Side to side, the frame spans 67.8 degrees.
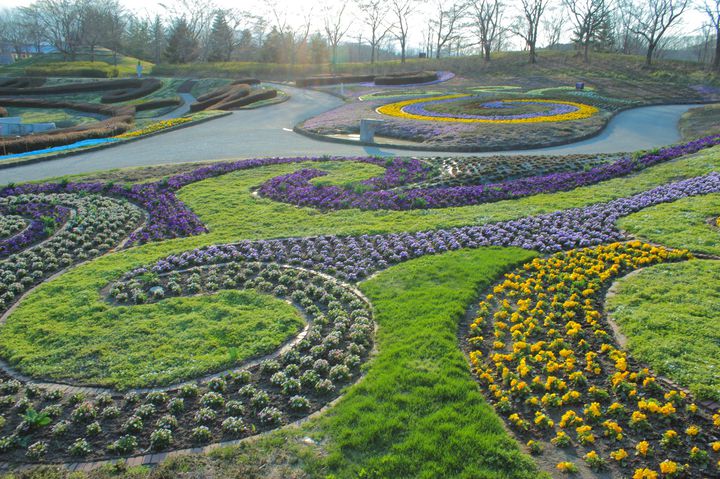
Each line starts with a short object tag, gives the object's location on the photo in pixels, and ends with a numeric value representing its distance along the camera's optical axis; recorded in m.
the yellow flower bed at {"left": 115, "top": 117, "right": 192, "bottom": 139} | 20.16
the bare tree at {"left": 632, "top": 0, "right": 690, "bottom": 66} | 37.44
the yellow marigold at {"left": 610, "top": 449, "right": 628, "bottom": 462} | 4.03
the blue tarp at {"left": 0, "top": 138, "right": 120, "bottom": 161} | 17.23
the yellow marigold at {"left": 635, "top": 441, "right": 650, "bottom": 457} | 4.07
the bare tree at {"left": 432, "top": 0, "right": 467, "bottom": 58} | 60.25
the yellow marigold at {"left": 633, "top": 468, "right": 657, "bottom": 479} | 3.80
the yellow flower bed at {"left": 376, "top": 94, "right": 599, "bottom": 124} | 20.50
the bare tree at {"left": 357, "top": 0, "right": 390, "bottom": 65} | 62.40
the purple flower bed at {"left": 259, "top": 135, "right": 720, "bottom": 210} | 11.07
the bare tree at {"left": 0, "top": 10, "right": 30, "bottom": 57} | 75.44
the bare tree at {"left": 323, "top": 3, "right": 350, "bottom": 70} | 66.00
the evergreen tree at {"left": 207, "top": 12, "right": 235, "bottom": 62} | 60.97
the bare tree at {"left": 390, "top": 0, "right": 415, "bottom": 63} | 57.44
